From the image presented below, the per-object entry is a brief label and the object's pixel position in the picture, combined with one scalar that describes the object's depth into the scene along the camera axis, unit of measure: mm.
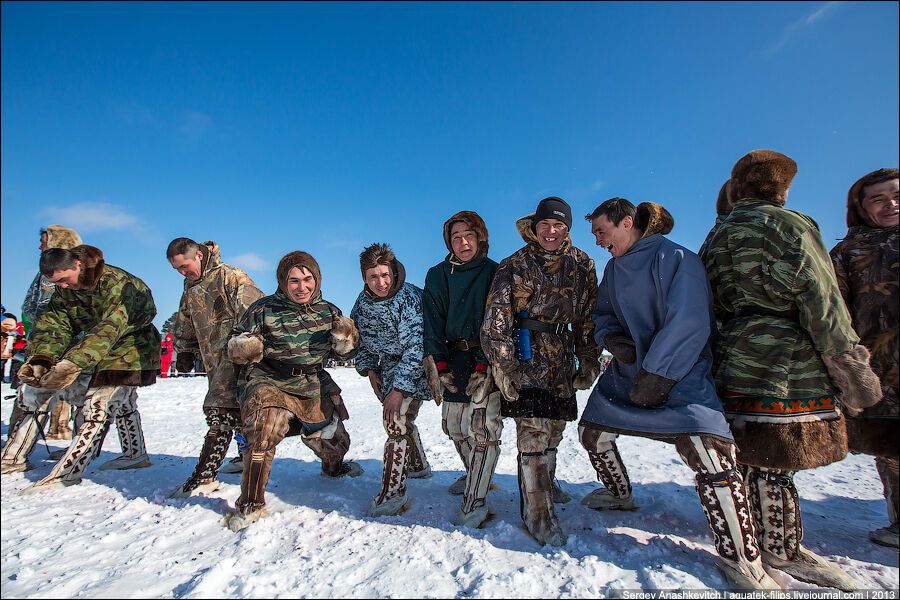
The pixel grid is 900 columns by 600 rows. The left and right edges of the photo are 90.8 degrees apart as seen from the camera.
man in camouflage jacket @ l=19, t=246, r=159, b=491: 4069
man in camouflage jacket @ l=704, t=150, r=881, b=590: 2338
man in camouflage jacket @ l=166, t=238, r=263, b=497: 3943
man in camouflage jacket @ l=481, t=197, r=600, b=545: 2961
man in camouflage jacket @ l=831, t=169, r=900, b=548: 2818
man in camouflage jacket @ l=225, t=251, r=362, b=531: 3320
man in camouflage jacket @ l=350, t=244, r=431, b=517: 3467
